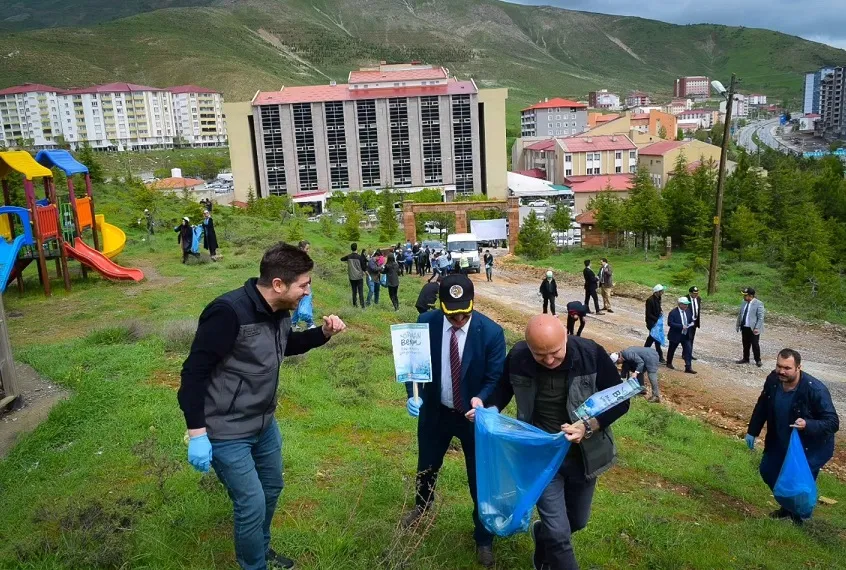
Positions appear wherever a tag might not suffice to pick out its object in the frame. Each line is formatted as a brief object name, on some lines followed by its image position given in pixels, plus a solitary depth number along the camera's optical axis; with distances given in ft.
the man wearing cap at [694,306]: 42.39
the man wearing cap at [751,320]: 42.73
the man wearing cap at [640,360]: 33.91
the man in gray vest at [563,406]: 11.96
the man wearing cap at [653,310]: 42.06
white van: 111.34
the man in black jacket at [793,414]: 18.06
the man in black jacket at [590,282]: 59.21
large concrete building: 244.01
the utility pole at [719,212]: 64.44
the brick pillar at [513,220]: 123.13
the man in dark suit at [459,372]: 13.60
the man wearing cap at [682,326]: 41.63
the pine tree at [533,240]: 118.62
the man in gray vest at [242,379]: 10.89
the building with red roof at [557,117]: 382.42
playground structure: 50.03
